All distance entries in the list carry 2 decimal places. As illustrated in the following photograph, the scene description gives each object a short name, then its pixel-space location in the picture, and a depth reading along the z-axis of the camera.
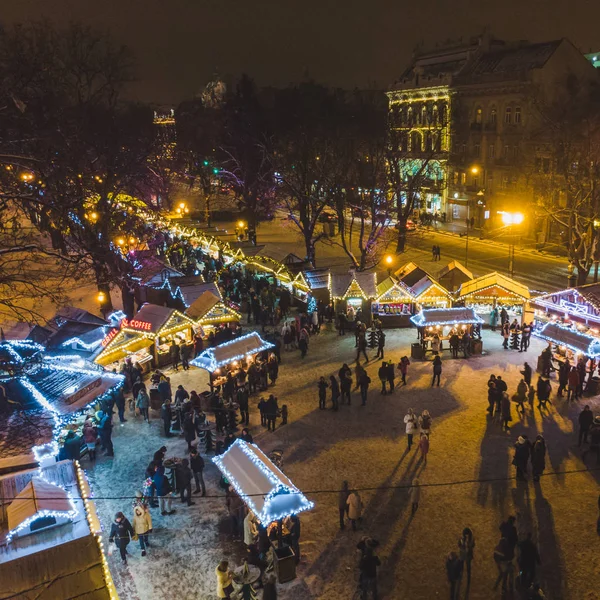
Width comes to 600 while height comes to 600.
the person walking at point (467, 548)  8.95
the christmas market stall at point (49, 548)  7.57
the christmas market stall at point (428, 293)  21.64
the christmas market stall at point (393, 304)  21.92
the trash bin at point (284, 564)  9.27
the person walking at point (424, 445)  12.45
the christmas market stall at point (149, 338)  17.55
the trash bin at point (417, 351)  18.78
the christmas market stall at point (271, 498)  9.38
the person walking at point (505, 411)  13.62
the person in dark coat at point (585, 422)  12.76
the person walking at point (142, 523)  10.12
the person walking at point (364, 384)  15.36
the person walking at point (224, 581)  8.70
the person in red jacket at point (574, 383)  15.22
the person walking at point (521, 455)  11.59
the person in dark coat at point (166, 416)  14.09
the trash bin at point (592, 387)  15.84
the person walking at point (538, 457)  11.51
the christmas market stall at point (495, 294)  20.48
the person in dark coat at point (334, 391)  15.04
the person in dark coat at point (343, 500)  10.40
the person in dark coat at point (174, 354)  18.64
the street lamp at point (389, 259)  25.61
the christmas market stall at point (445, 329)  18.89
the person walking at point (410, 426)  13.16
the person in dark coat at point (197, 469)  11.61
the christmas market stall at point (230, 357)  16.48
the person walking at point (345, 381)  15.47
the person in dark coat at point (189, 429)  13.35
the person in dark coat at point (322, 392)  15.23
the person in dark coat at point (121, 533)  9.89
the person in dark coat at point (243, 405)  14.65
